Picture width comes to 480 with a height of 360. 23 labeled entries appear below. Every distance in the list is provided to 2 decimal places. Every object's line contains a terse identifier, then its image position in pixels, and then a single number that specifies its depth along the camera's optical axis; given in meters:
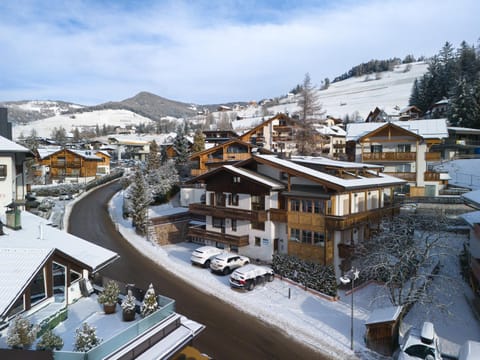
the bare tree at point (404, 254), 20.23
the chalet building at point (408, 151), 42.56
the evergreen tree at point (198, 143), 58.91
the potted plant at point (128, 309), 13.41
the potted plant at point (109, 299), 14.05
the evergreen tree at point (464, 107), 62.94
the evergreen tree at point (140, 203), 37.19
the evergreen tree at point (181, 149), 58.62
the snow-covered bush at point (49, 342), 10.55
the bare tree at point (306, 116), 57.62
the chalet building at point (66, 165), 69.69
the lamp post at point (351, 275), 18.26
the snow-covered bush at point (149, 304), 13.57
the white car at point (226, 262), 27.11
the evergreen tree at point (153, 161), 57.54
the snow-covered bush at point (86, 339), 10.73
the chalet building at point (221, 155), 49.06
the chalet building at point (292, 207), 26.33
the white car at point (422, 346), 15.33
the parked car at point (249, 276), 24.38
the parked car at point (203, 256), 28.73
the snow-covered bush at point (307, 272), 24.03
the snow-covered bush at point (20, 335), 10.29
